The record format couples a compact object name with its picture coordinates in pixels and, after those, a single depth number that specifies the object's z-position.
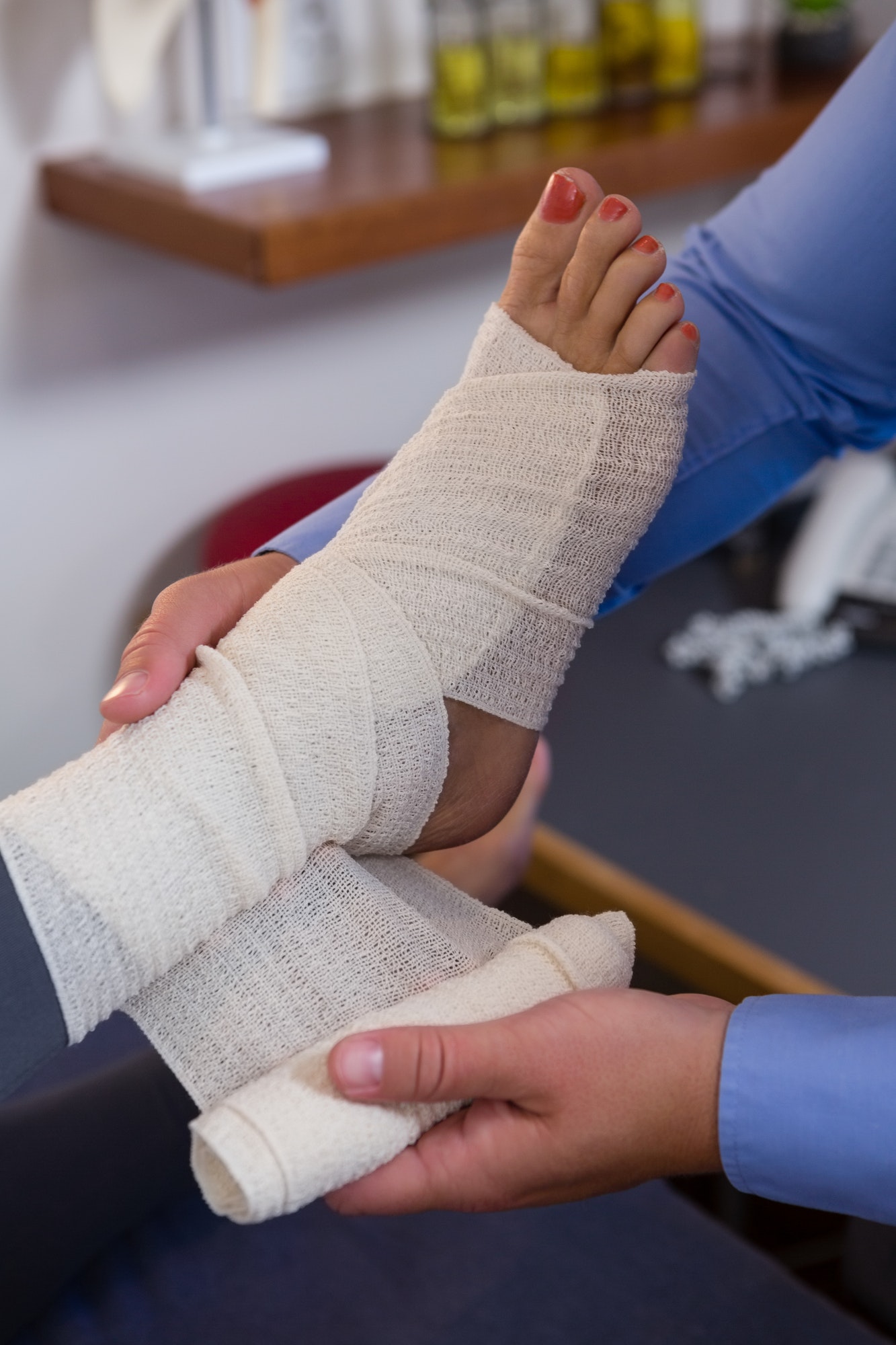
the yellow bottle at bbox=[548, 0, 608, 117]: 1.48
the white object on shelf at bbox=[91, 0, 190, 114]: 1.24
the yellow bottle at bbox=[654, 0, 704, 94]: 1.58
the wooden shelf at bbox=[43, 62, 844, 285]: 1.20
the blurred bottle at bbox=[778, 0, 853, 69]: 1.68
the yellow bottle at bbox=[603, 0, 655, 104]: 1.56
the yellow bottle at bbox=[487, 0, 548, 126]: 1.42
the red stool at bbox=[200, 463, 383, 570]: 1.15
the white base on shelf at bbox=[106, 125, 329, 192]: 1.25
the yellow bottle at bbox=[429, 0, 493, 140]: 1.41
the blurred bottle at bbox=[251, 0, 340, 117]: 1.48
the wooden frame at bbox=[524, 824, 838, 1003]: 1.16
